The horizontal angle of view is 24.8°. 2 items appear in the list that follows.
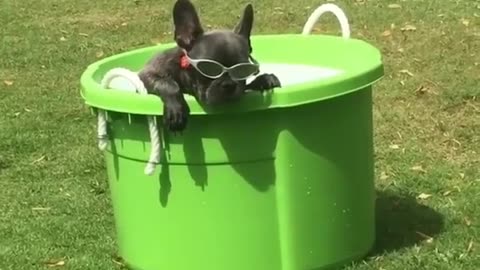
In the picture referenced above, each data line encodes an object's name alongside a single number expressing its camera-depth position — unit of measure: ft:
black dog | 11.34
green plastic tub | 11.76
